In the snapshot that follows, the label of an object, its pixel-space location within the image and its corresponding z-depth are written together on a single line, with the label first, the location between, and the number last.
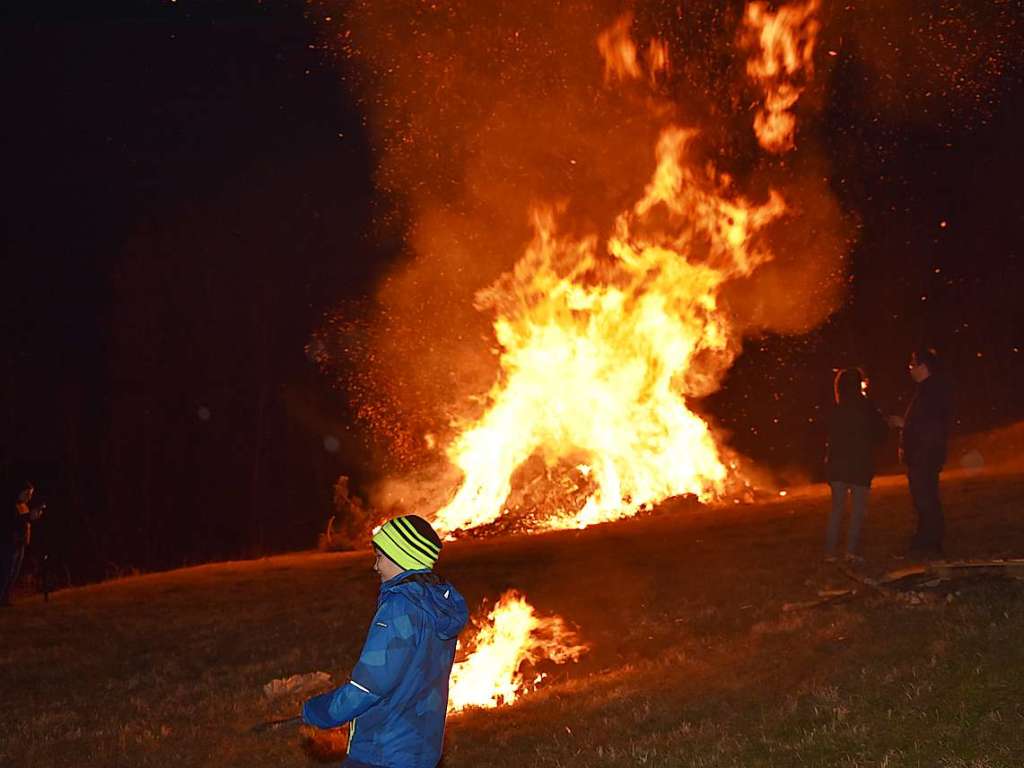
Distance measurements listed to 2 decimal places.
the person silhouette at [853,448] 10.95
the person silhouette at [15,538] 14.06
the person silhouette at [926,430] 10.76
